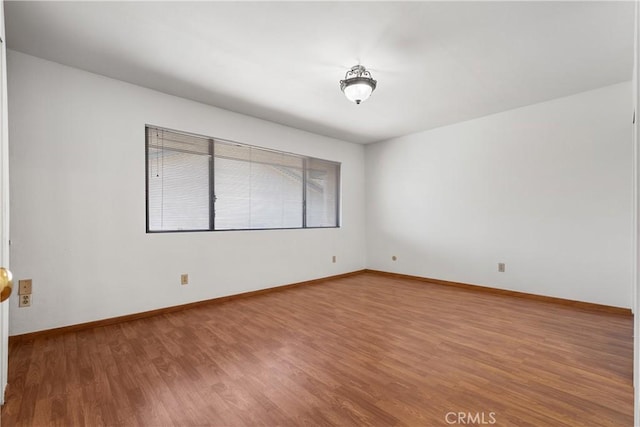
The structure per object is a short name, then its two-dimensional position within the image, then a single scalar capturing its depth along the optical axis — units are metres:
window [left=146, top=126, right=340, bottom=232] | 3.30
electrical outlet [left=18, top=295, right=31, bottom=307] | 2.47
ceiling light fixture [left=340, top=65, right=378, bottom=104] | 2.62
